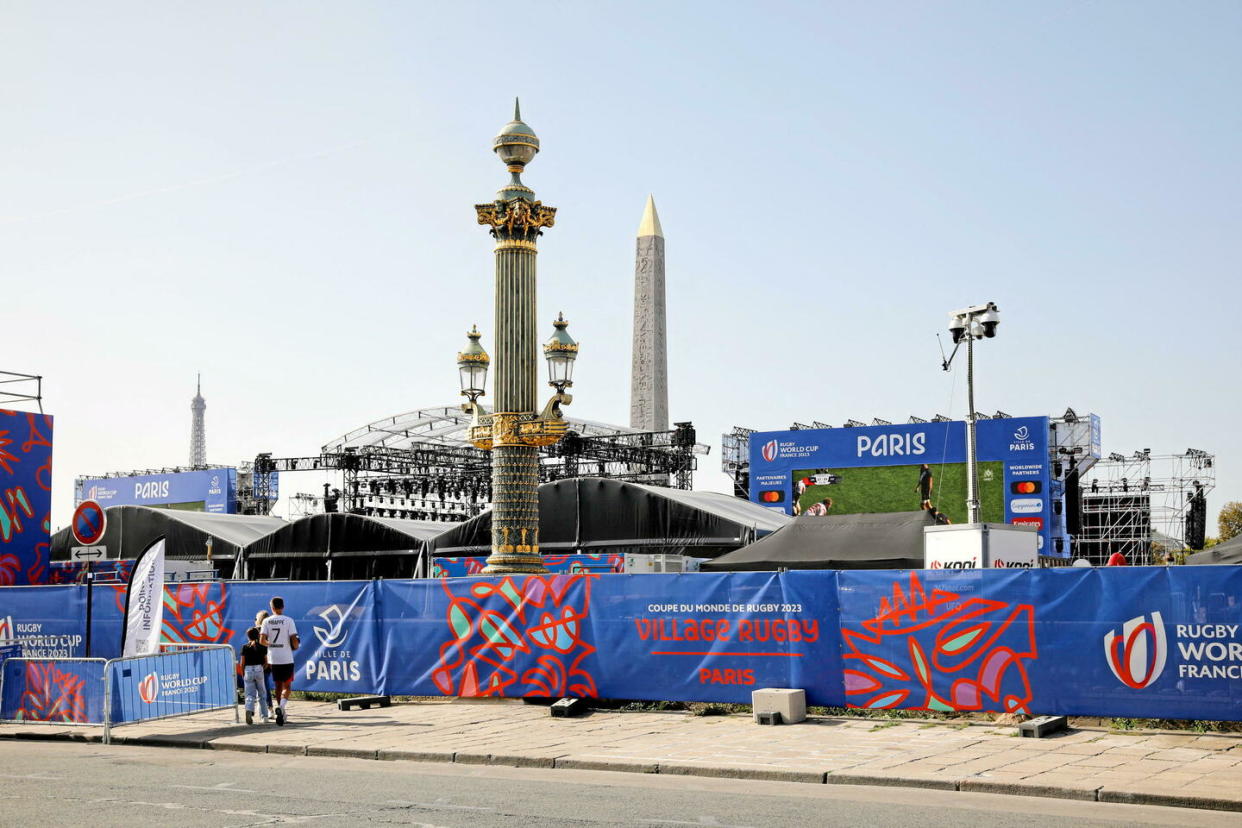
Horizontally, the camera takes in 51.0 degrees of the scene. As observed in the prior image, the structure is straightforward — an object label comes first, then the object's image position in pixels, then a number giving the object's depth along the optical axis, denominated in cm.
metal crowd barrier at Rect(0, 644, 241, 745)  1819
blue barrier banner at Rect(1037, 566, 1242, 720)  1523
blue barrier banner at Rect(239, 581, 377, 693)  2139
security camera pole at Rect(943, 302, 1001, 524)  2275
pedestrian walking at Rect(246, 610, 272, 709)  1895
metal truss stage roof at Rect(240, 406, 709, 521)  6188
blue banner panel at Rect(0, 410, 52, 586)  2989
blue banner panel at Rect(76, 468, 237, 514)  8019
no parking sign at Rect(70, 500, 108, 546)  2191
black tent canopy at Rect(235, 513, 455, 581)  4462
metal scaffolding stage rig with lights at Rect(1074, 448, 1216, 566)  6844
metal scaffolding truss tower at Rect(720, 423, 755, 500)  7275
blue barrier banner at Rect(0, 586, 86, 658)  2394
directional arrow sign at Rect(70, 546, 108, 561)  2100
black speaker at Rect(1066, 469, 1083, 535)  6078
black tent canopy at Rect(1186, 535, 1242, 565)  2111
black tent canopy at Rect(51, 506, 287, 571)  5100
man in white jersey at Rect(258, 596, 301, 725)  1864
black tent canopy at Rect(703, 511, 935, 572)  2400
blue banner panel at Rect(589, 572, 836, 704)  1797
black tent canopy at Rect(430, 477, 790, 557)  3878
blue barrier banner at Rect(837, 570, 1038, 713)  1655
